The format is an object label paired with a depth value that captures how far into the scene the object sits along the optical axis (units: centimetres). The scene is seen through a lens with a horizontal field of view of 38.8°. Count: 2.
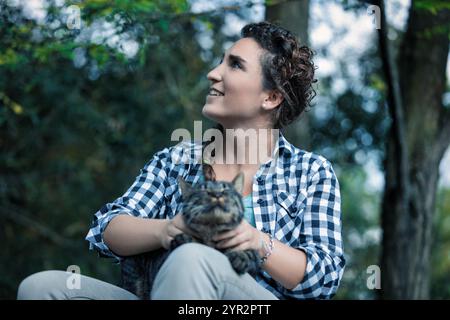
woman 248
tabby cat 252
